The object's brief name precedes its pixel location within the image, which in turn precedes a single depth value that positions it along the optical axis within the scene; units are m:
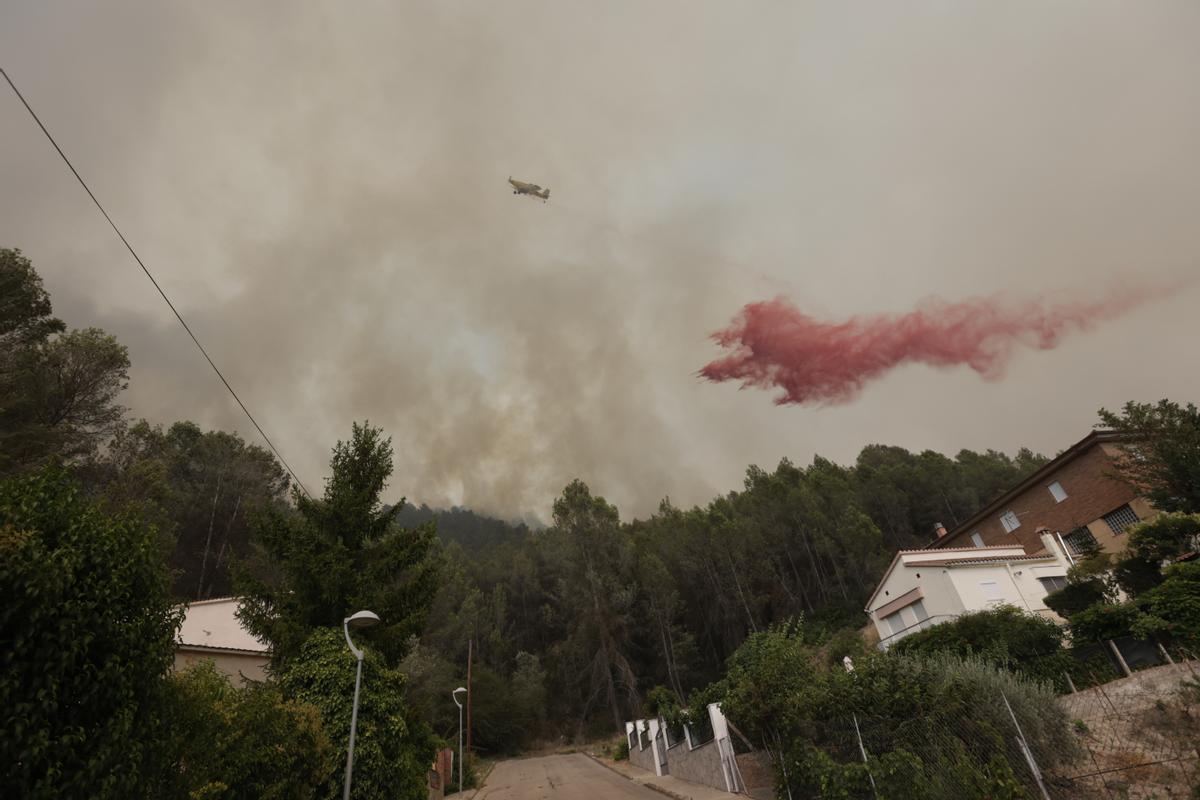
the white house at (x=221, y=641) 19.36
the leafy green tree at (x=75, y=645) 4.41
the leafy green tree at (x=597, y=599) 50.38
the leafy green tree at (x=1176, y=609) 14.06
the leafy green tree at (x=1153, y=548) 19.20
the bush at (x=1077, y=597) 20.95
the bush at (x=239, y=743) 6.49
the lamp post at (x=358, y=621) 9.91
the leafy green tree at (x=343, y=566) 14.93
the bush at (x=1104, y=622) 15.41
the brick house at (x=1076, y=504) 30.64
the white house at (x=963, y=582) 28.67
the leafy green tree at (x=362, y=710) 12.23
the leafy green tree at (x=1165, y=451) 22.55
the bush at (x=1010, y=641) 17.05
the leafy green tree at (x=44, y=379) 20.78
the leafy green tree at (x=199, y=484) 29.94
